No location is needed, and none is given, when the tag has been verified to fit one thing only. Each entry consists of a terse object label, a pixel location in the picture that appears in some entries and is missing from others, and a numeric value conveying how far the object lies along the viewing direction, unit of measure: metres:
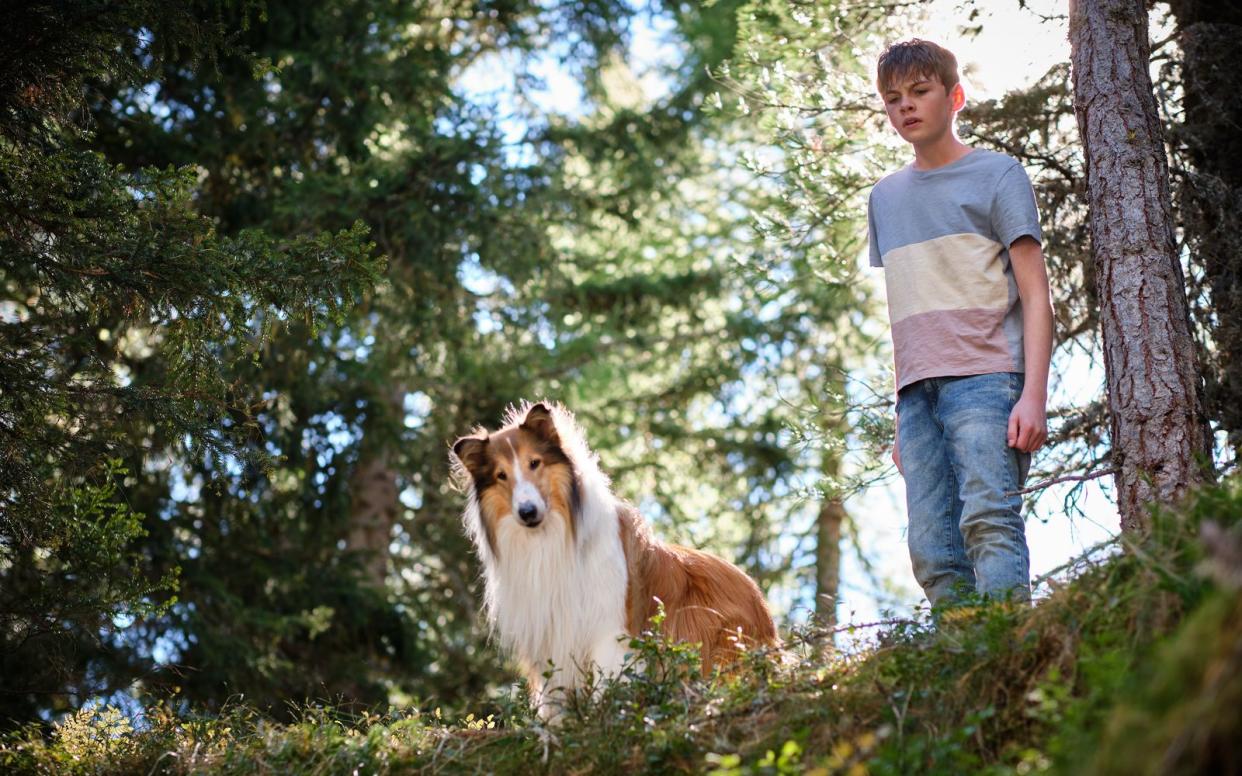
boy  4.11
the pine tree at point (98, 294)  5.05
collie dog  5.51
